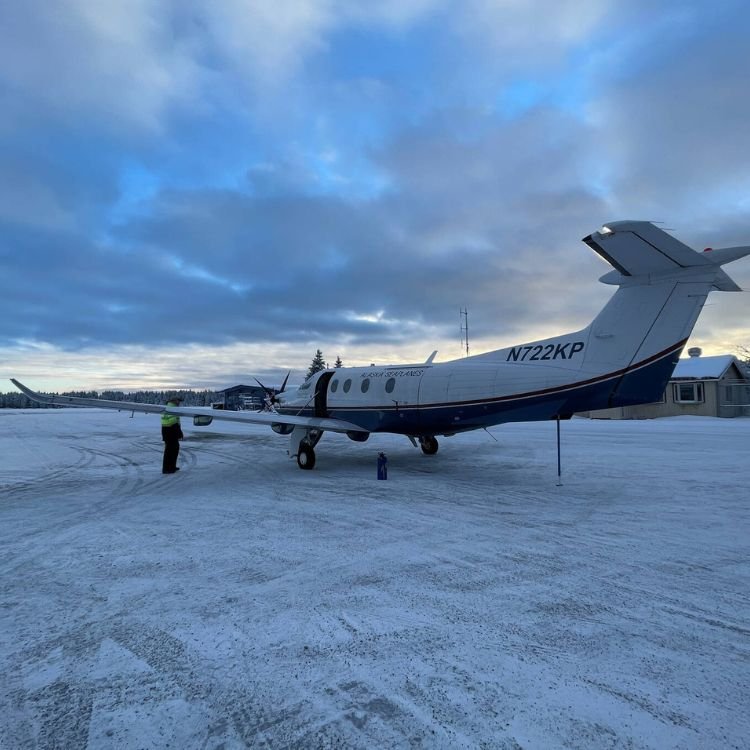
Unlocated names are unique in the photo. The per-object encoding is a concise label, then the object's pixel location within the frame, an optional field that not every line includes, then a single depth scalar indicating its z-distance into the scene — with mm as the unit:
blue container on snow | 11680
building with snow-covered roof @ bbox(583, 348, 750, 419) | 34188
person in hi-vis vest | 12625
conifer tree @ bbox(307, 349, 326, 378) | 72500
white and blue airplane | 8883
